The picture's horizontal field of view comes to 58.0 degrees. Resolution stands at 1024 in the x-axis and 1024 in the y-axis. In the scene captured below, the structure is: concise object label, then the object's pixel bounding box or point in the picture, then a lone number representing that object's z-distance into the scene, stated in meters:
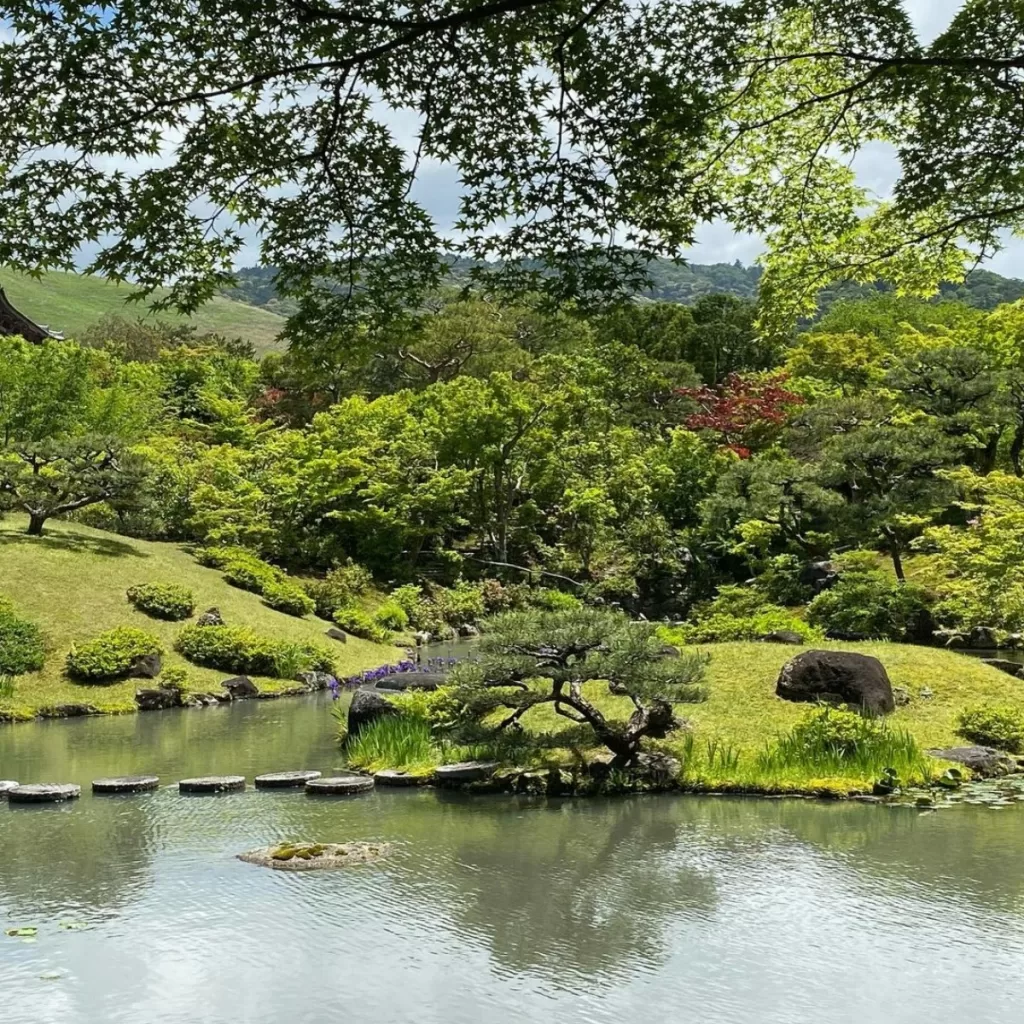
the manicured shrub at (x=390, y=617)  22.20
